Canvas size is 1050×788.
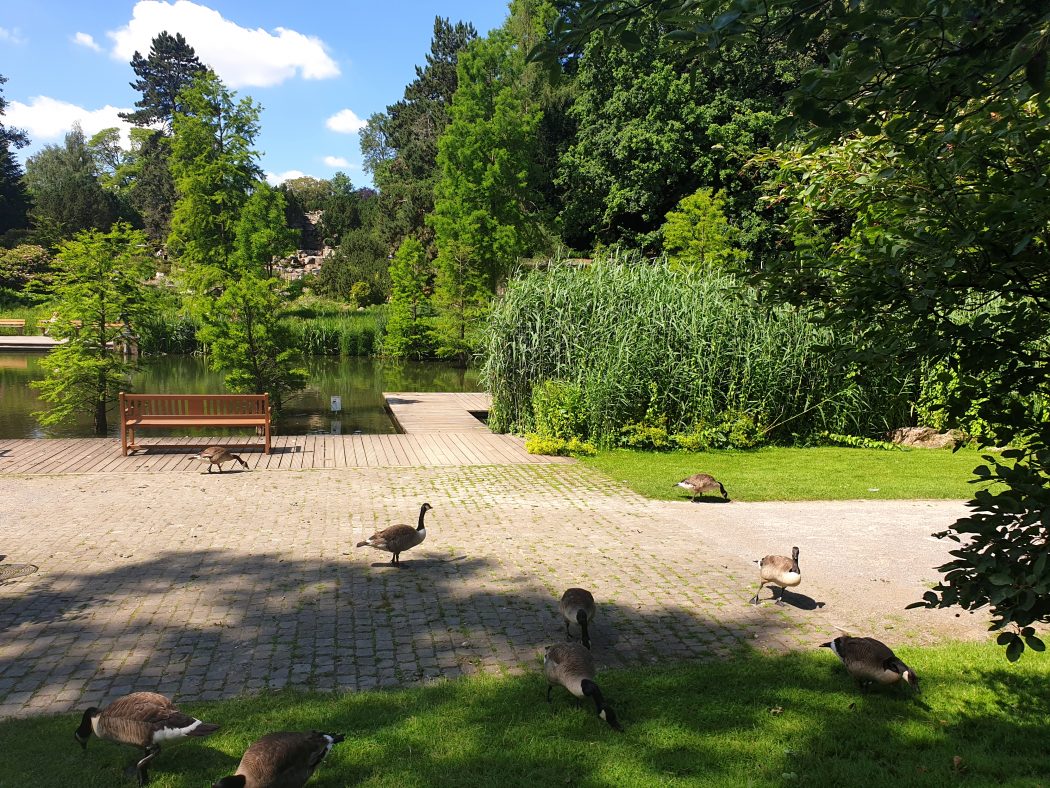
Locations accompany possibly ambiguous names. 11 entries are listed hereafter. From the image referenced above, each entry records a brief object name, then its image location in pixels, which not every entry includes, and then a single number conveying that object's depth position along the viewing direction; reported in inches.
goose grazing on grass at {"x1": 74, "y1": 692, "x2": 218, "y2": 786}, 167.2
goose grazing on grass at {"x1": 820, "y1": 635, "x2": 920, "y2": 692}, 203.3
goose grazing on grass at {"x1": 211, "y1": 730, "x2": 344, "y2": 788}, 152.2
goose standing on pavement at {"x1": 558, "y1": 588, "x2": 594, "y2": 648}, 236.1
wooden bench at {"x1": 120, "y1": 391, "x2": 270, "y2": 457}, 581.9
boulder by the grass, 659.4
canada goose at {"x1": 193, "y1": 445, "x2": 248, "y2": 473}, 512.8
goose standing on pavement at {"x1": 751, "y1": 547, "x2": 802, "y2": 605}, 278.8
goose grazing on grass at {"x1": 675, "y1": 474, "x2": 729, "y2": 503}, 447.8
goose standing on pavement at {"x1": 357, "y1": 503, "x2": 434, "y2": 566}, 327.0
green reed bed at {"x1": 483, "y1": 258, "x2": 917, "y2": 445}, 623.2
